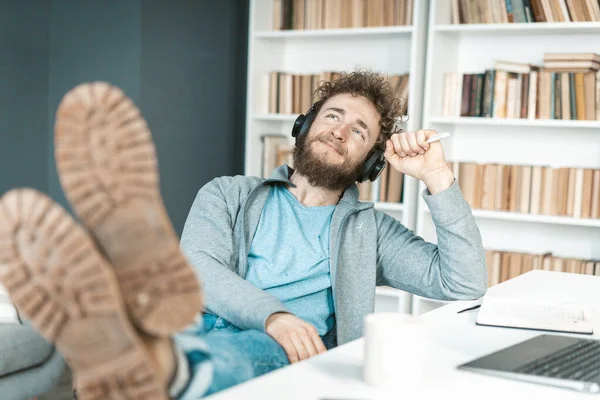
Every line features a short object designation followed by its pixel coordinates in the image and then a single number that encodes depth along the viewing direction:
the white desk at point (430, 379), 0.99
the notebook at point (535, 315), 1.46
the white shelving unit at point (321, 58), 3.62
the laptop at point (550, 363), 1.05
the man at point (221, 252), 0.75
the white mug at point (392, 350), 1.00
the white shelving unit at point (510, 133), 3.45
